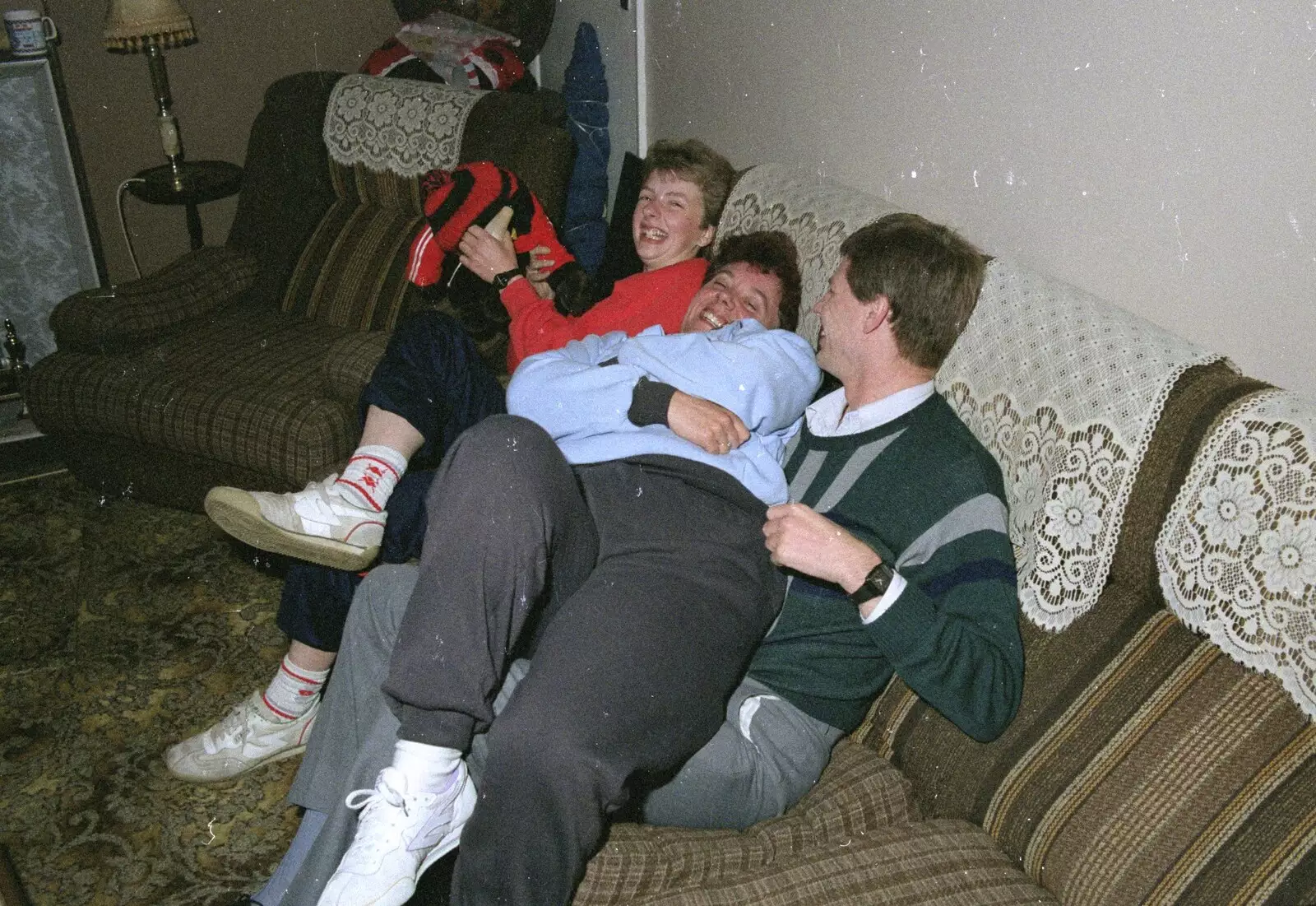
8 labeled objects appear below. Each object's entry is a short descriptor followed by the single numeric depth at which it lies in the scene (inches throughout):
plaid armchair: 97.0
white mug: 127.6
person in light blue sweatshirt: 46.4
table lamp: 129.8
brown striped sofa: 45.8
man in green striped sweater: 52.4
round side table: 138.0
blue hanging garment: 138.1
